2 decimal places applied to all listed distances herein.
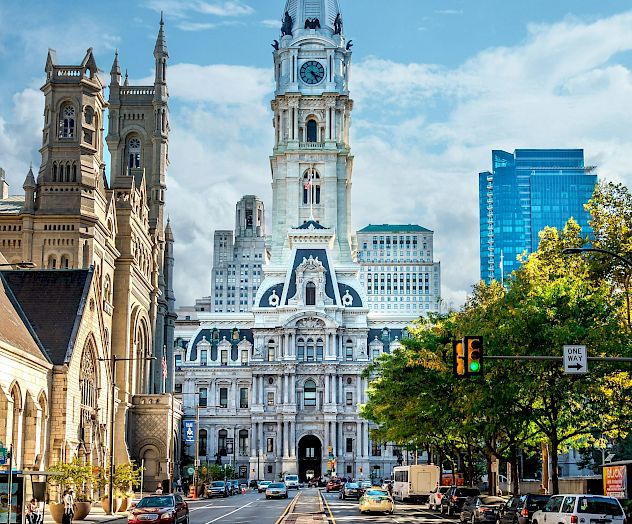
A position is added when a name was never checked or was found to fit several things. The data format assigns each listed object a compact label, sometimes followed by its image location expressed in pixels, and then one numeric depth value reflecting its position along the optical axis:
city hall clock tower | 193.75
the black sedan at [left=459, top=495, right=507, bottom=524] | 51.38
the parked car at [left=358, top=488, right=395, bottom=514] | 61.19
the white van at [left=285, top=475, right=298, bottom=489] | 138.75
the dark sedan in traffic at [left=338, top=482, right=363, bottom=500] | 92.69
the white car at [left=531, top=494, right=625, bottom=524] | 36.81
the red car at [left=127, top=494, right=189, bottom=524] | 44.69
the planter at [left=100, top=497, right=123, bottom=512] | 64.23
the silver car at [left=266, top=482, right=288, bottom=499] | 93.19
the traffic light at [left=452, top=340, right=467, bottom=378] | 34.44
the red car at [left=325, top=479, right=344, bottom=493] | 122.19
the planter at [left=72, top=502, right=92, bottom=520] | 56.72
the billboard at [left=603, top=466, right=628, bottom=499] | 47.41
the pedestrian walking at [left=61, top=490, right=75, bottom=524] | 48.16
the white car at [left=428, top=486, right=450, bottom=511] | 70.06
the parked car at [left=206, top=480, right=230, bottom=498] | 100.12
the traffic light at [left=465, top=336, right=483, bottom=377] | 34.03
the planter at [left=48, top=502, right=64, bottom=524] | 51.59
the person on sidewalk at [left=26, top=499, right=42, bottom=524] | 42.42
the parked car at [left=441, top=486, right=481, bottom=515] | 61.19
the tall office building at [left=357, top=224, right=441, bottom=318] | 168.25
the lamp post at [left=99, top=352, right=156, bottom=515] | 63.03
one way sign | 36.66
